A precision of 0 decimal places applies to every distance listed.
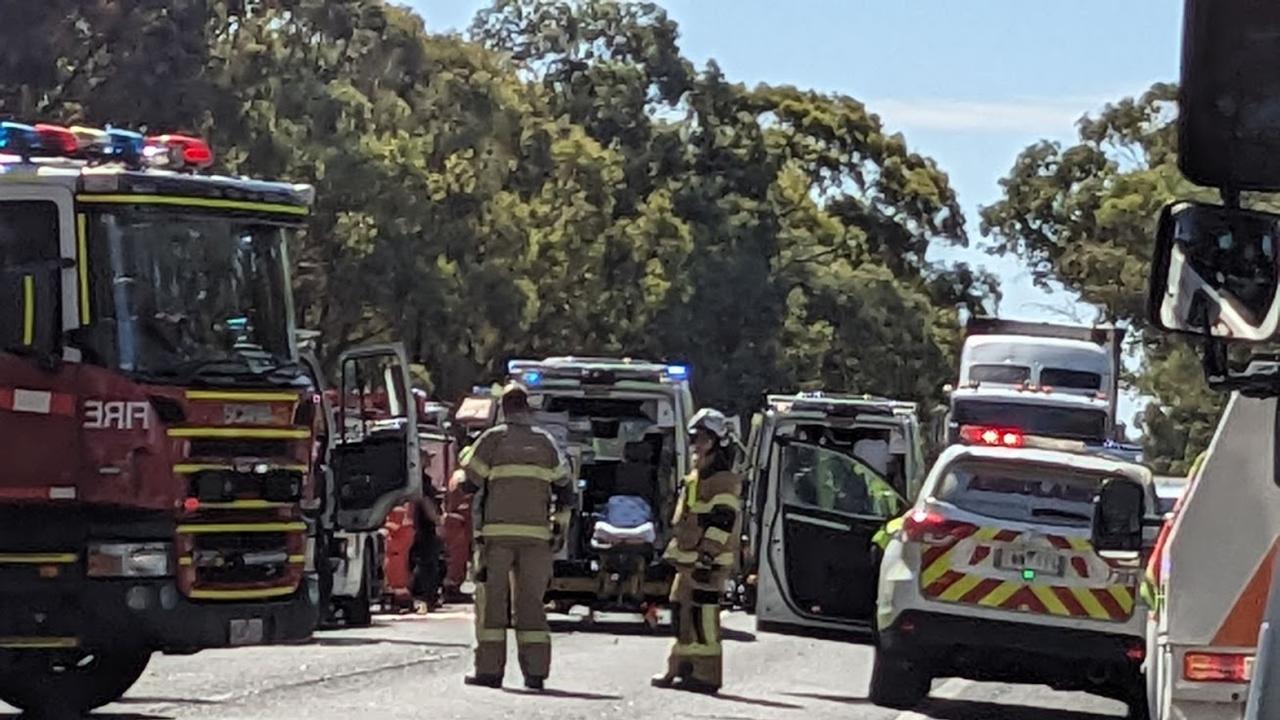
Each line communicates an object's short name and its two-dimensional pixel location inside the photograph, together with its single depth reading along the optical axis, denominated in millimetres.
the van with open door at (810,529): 19500
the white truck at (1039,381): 29328
